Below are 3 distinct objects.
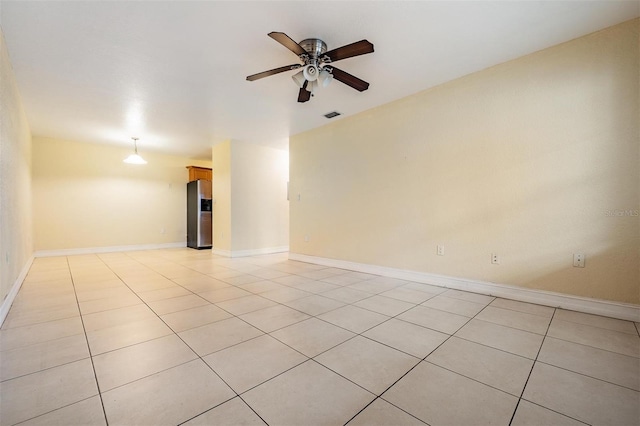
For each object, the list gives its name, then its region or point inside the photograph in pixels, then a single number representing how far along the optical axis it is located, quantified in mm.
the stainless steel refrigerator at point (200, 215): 6719
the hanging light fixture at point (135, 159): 5477
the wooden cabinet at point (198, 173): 7223
